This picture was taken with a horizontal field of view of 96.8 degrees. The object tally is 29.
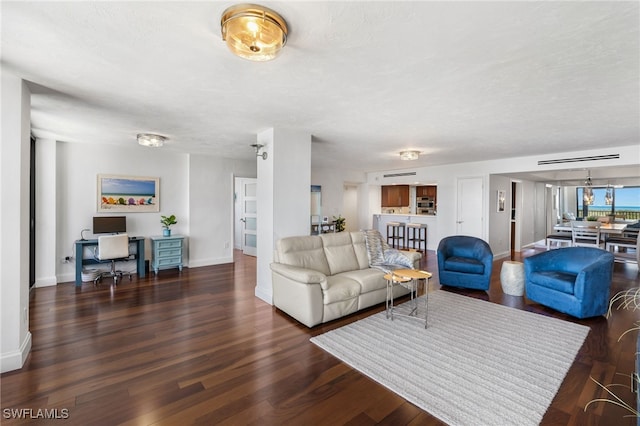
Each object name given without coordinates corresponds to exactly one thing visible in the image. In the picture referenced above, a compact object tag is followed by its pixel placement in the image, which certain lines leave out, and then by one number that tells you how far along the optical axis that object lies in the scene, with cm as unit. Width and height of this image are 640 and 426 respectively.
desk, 476
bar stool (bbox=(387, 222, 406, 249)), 912
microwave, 1020
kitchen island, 845
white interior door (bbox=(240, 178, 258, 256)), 769
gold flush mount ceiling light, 152
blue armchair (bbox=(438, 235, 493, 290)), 451
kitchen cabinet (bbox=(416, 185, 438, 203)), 1022
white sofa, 318
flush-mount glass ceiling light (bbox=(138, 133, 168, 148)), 430
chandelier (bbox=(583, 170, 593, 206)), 932
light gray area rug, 196
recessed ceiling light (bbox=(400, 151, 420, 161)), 540
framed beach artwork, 528
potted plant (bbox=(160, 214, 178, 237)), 572
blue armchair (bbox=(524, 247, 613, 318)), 340
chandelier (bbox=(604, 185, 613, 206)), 988
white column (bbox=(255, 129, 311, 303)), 391
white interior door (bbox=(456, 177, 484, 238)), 702
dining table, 653
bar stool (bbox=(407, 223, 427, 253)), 849
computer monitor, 508
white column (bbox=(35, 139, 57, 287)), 463
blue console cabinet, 553
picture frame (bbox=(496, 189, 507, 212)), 722
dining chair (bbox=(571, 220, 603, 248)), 667
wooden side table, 323
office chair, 471
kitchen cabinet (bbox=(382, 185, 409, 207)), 993
